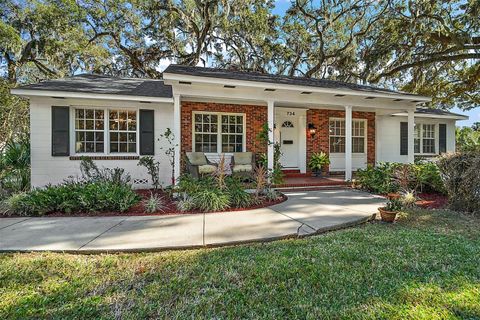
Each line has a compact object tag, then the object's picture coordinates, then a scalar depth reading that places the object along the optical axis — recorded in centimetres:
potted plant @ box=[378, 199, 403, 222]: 465
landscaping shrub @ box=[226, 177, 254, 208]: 591
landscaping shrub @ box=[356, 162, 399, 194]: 739
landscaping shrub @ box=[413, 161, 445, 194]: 725
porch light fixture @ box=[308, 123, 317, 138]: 1012
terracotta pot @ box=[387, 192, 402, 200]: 492
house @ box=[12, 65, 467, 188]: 752
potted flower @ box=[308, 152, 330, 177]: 990
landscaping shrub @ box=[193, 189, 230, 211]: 557
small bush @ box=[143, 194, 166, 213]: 544
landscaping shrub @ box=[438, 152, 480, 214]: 524
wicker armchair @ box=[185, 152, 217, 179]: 761
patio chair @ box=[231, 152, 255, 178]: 796
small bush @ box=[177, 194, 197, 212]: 555
